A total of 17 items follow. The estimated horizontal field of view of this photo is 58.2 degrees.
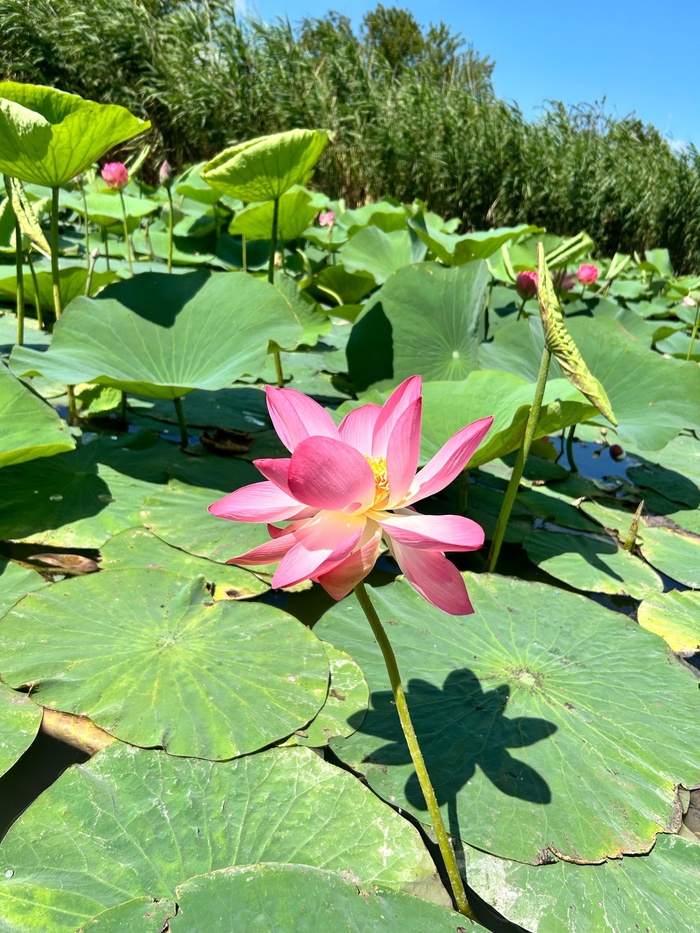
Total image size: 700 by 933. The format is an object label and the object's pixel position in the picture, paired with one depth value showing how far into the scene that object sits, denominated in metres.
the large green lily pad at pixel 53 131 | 1.42
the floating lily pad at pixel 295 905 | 0.59
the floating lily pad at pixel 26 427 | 1.29
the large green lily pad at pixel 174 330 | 1.62
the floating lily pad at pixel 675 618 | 1.32
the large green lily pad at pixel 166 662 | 0.91
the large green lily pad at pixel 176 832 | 0.68
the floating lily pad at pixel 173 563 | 1.30
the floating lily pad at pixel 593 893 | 0.74
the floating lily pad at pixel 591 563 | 1.53
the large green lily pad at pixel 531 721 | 0.84
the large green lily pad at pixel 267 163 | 1.82
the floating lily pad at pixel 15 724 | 0.86
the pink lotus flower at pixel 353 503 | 0.60
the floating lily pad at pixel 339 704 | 0.93
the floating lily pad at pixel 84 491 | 1.39
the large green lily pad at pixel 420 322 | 2.08
